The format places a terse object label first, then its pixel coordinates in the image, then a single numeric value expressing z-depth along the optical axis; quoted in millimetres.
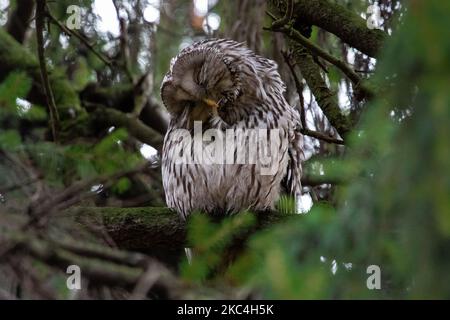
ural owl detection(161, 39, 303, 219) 3939
